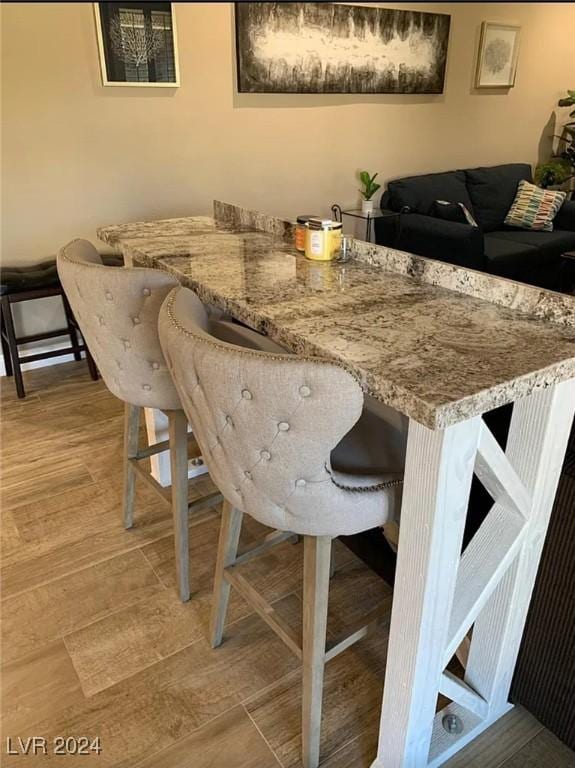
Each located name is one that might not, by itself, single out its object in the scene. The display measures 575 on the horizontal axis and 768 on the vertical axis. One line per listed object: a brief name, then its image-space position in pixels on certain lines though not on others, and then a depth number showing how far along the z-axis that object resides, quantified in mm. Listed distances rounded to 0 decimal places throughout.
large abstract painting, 3539
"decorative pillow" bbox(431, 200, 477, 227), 4105
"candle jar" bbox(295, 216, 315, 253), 1805
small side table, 4242
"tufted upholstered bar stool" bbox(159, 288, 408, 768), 928
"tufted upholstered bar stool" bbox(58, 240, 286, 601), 1480
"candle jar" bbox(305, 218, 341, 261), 1712
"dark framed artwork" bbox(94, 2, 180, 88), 3057
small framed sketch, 4617
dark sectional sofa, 3527
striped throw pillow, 4793
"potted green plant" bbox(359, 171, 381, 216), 4223
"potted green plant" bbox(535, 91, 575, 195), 5223
